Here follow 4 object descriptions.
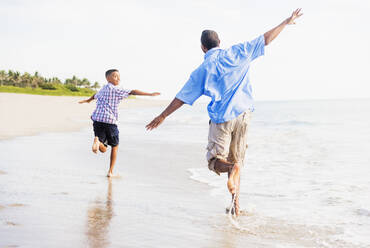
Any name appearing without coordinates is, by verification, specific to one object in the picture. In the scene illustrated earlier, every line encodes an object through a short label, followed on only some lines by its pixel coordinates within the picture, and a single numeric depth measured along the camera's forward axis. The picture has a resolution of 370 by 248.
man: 4.34
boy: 6.90
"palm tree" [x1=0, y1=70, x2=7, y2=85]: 95.94
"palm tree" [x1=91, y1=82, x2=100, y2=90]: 121.40
